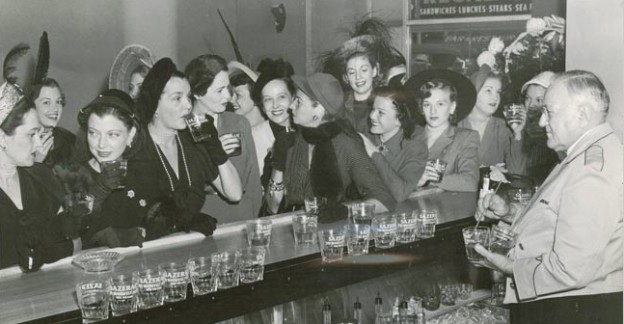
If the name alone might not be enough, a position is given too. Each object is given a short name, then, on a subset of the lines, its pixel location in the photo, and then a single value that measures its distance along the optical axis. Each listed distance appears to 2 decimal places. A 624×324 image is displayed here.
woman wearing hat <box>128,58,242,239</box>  3.38
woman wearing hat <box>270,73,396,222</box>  4.07
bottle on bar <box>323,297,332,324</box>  3.44
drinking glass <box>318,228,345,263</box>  3.26
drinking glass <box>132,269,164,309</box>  2.56
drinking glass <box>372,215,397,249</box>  3.47
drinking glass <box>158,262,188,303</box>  2.63
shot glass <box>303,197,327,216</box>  3.85
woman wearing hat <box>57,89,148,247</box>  3.12
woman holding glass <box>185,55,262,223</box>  3.63
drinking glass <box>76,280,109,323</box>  2.42
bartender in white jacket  2.75
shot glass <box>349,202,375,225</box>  3.49
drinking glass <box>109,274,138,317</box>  2.49
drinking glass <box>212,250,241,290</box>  2.79
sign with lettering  4.50
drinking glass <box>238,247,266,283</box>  2.87
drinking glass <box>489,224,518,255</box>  3.12
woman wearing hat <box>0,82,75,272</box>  2.80
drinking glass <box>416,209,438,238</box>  3.67
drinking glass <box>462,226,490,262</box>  3.30
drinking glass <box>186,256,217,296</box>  2.71
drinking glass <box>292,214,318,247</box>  3.41
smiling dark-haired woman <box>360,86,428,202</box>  4.42
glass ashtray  2.81
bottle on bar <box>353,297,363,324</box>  3.56
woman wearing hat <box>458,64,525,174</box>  4.68
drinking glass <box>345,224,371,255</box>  3.36
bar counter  2.50
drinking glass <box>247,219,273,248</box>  3.26
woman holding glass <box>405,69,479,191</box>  4.61
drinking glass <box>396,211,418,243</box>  3.57
